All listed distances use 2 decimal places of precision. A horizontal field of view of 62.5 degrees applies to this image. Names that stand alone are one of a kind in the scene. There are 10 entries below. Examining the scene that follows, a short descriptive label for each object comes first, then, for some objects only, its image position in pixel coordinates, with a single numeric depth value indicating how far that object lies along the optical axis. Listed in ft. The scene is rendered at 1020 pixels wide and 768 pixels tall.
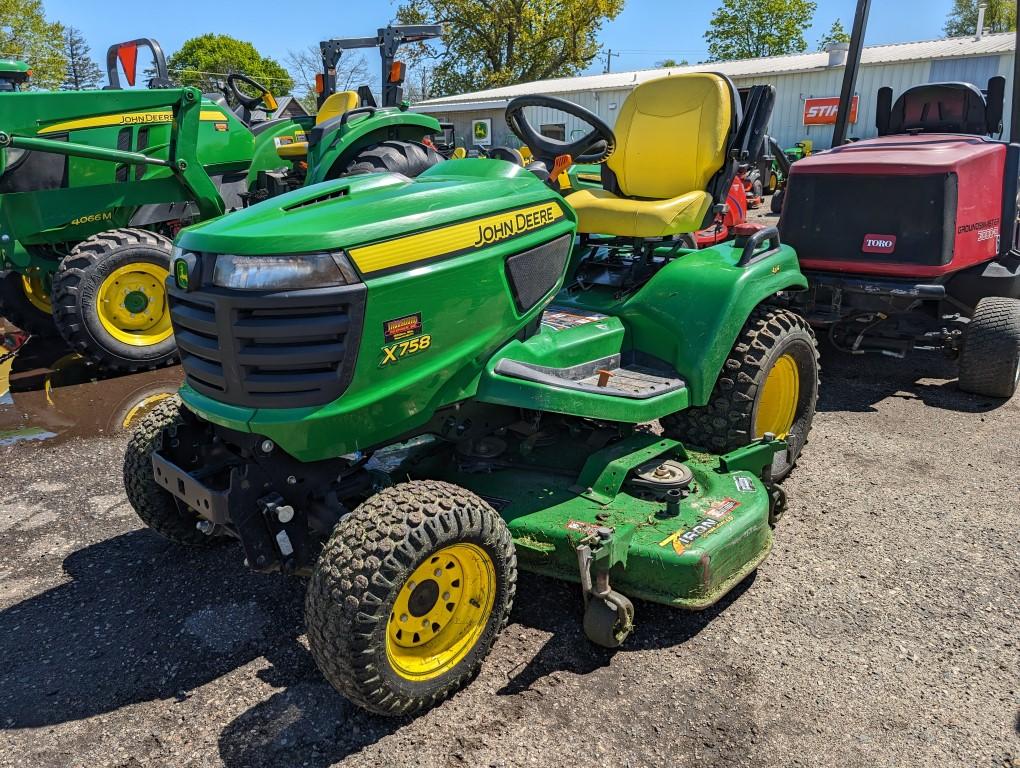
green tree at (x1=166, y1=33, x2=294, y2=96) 161.27
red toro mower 16.58
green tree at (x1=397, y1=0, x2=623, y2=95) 113.91
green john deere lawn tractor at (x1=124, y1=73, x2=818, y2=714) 7.52
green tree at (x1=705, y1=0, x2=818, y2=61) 152.15
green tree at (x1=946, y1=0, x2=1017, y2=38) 146.92
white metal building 63.82
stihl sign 69.67
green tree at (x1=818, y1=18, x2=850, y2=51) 170.62
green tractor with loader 18.80
